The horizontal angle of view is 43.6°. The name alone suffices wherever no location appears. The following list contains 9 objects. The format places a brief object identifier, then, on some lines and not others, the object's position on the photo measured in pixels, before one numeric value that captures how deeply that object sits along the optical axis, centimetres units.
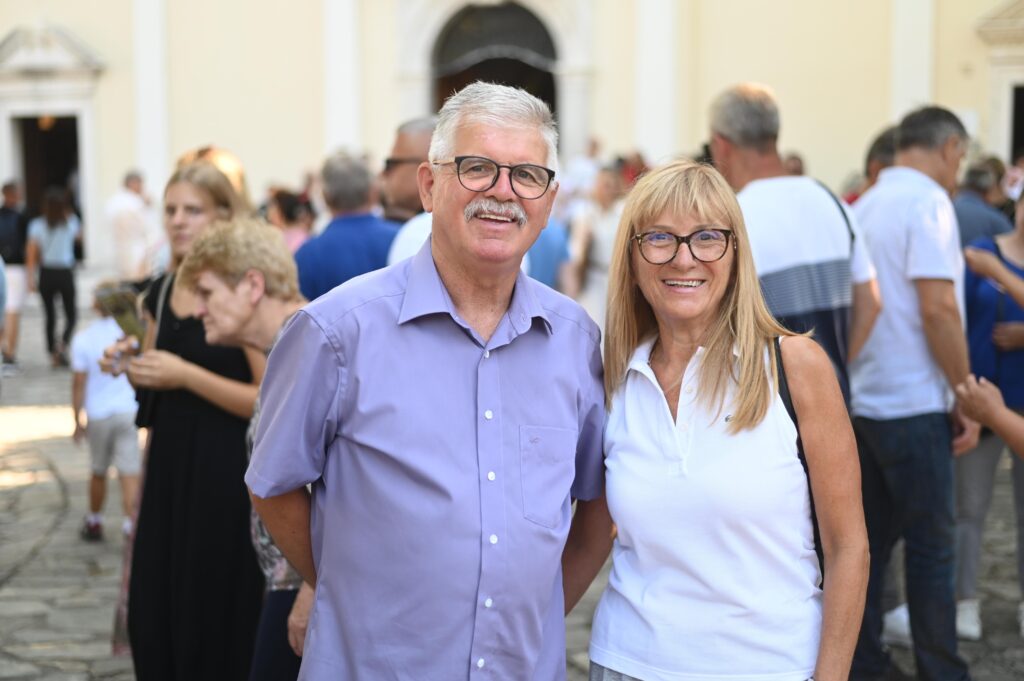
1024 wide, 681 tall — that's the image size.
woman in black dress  399
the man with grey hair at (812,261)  446
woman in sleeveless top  261
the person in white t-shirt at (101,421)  711
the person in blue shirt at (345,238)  519
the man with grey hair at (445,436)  246
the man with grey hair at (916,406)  460
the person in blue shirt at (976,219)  601
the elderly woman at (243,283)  373
